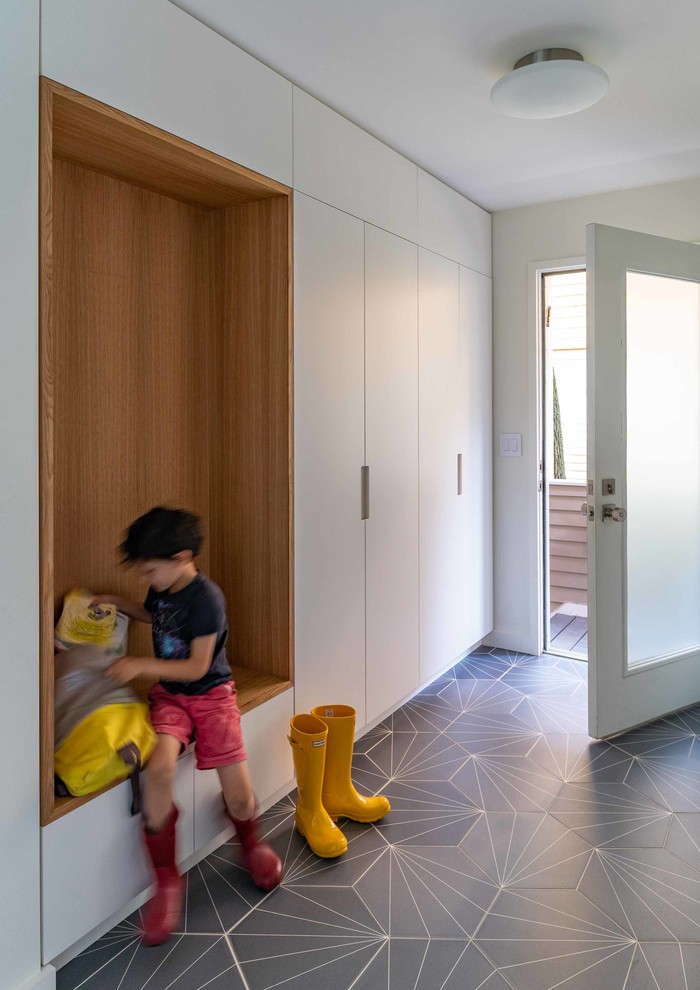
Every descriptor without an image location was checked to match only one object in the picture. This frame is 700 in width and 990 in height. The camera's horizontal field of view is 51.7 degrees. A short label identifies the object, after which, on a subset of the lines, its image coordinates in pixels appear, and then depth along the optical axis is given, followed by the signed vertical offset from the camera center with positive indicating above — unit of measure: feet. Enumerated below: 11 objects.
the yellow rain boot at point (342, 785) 7.76 -3.24
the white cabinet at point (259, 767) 6.98 -2.96
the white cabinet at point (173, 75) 5.50 +3.60
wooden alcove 6.83 +1.31
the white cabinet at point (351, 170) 8.20 +3.99
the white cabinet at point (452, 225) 10.98 +4.29
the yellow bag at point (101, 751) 5.66 -2.12
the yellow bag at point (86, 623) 6.62 -1.28
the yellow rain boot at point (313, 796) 7.16 -3.19
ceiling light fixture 7.33 +4.19
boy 6.23 -1.73
